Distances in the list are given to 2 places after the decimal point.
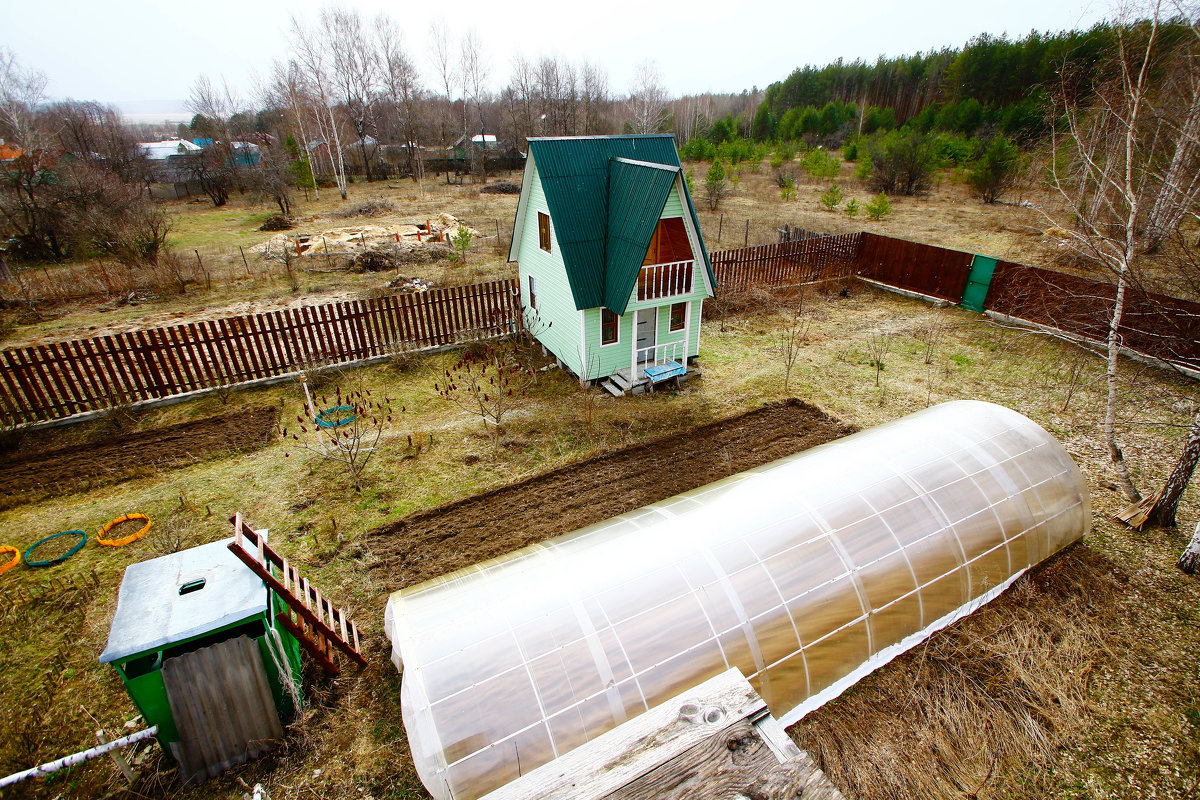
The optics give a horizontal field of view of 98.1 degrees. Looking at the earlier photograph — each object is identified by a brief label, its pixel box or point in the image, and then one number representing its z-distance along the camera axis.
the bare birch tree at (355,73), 42.59
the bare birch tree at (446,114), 49.57
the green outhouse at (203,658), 4.40
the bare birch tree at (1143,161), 6.53
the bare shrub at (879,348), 12.82
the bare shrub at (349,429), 9.20
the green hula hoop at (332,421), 10.01
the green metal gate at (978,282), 15.62
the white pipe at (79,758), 4.18
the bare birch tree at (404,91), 46.34
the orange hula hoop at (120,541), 7.60
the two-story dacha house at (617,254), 10.68
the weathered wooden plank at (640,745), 1.29
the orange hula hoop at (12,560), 7.25
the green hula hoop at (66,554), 7.30
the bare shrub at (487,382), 11.19
